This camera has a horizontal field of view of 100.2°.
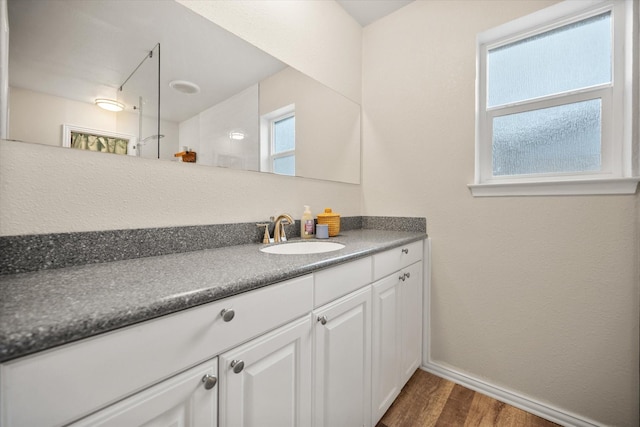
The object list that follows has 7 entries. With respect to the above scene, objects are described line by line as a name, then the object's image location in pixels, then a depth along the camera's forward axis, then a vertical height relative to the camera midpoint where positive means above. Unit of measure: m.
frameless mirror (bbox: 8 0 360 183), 0.80 +0.48
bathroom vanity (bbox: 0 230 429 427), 0.42 -0.29
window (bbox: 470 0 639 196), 1.26 +0.59
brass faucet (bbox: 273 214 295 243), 1.38 -0.08
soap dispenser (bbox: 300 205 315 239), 1.55 -0.07
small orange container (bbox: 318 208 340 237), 1.62 -0.05
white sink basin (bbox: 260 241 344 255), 1.34 -0.18
